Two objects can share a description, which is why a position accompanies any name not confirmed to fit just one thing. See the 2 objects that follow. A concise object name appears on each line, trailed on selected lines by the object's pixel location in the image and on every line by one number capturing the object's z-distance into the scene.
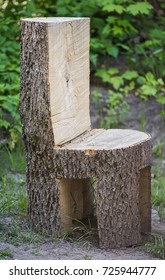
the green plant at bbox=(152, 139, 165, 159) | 10.91
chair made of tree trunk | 7.52
